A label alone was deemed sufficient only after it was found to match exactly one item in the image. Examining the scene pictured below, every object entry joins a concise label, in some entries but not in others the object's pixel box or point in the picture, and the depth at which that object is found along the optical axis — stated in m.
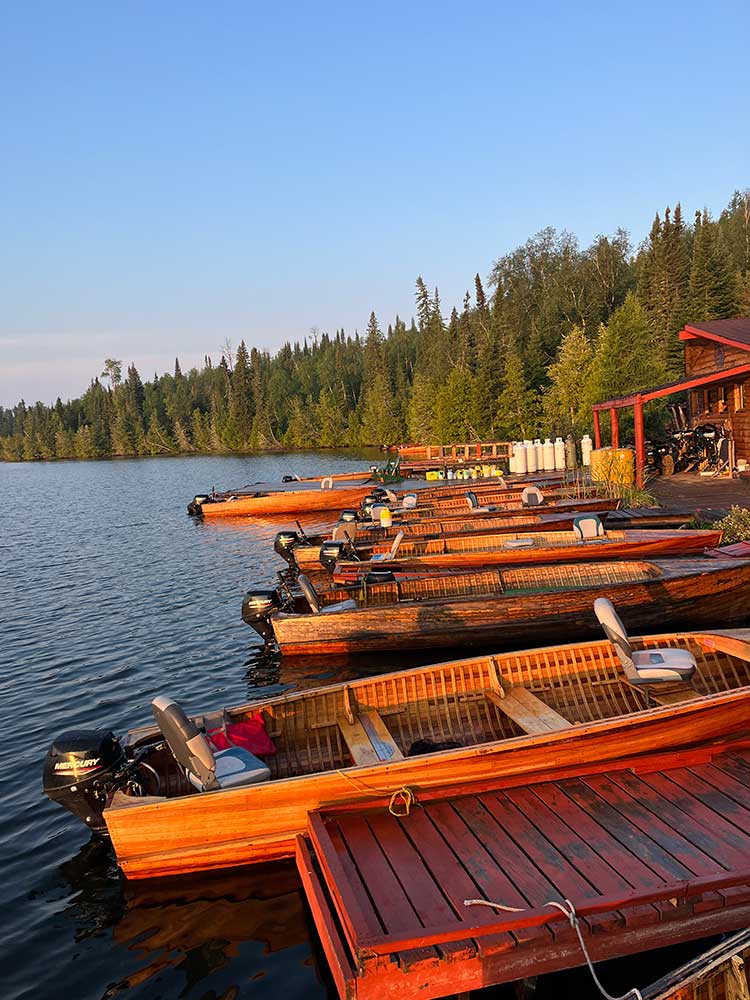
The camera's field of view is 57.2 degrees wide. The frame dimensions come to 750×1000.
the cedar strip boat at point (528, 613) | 10.98
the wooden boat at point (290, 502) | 31.45
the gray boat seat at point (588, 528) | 13.94
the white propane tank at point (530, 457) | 29.20
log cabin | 20.84
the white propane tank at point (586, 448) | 25.28
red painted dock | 4.10
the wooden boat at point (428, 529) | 15.90
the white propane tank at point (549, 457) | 29.73
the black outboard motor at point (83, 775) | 6.10
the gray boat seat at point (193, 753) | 5.87
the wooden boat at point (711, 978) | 3.31
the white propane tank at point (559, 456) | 29.80
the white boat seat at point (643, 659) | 6.99
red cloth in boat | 6.93
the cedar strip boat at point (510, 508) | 17.88
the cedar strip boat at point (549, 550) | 13.23
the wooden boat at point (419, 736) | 5.81
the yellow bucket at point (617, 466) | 21.20
